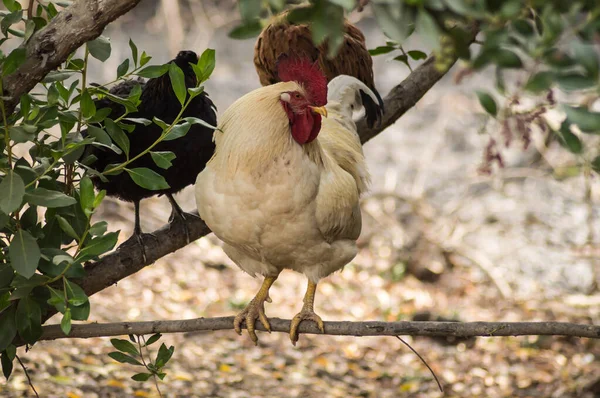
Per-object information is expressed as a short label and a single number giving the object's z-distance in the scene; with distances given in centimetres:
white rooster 498
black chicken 615
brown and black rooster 764
